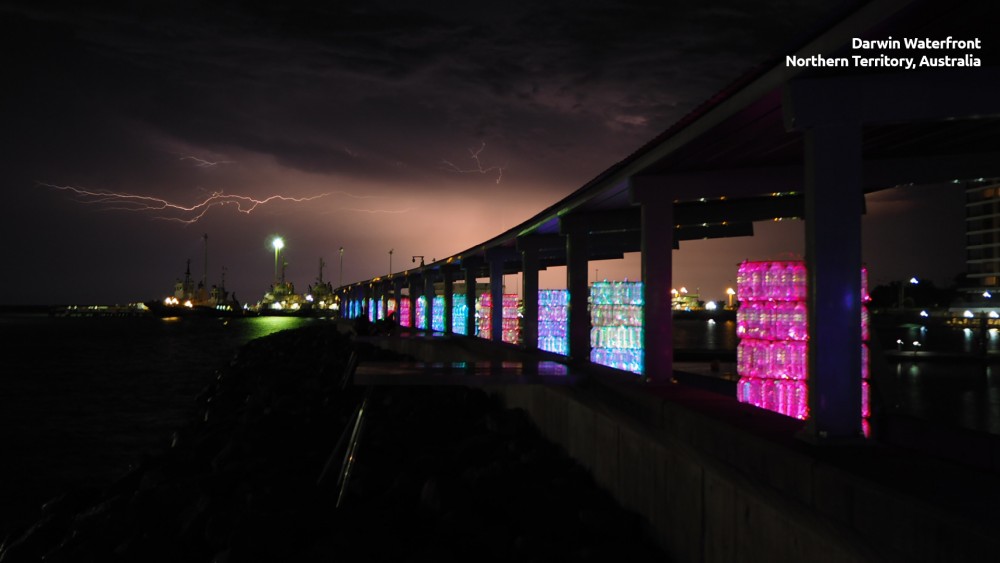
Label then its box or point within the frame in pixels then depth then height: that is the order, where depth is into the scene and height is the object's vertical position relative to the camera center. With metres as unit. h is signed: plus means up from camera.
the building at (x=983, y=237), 116.25 +10.52
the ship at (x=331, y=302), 189.32 +0.85
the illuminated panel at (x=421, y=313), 42.42 -0.45
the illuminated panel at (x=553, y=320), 19.28 -0.36
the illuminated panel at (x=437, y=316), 39.45 -0.52
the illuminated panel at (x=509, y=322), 26.48 -0.58
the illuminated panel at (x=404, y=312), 48.59 -0.40
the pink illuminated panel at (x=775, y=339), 9.55 -0.40
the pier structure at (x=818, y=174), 5.68 +1.65
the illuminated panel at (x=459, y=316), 32.88 -0.43
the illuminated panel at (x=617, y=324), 14.70 -0.35
